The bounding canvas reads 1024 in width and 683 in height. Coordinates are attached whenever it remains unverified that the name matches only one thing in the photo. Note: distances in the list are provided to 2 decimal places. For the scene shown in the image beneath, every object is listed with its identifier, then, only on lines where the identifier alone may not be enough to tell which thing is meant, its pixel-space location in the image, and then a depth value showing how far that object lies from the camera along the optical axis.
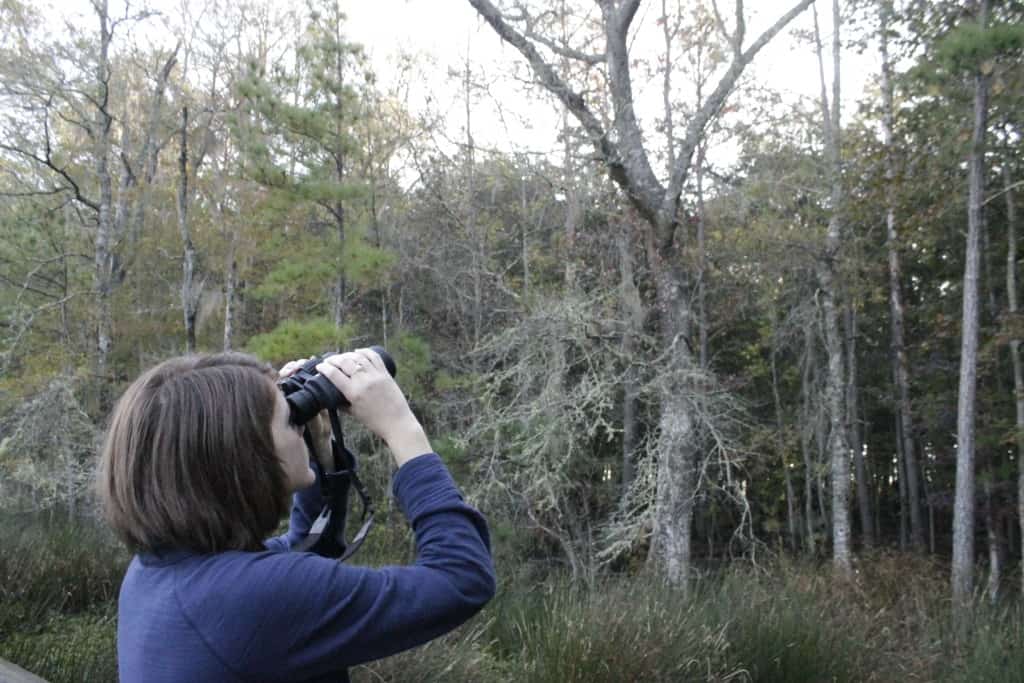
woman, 1.04
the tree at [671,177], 9.46
